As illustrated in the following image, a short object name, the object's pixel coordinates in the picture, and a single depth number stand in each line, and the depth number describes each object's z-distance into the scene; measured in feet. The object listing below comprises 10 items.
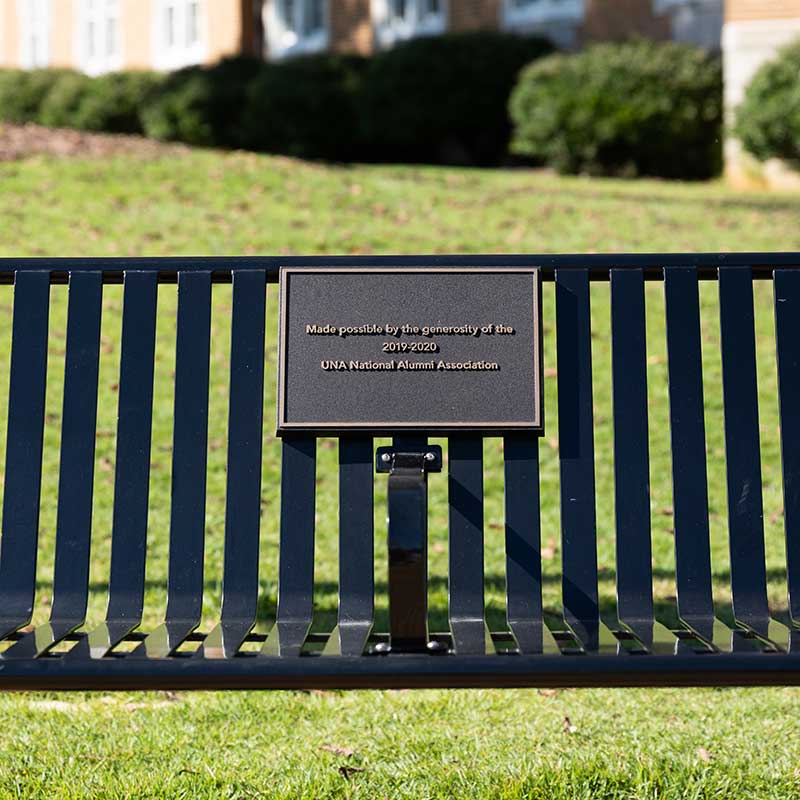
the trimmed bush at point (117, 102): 60.29
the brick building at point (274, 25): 57.47
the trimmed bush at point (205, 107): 57.26
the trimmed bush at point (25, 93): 64.23
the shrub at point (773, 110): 44.24
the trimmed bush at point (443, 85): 53.83
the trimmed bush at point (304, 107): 55.62
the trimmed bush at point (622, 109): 48.39
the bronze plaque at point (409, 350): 8.89
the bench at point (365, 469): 8.78
